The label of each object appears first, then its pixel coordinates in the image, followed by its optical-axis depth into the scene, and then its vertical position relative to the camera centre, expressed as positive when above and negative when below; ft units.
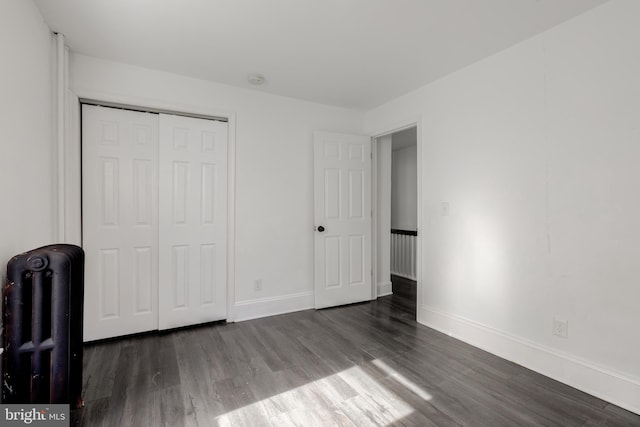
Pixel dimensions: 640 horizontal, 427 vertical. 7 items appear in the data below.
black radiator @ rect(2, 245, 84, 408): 4.67 -1.89
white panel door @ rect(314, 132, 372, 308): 11.76 -0.28
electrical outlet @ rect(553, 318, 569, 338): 6.81 -2.74
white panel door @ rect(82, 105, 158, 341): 8.59 -0.25
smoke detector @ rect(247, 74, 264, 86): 9.56 +4.41
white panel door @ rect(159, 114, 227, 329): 9.50 -0.30
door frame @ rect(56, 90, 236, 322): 7.62 +2.07
